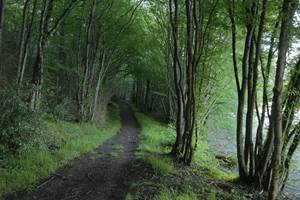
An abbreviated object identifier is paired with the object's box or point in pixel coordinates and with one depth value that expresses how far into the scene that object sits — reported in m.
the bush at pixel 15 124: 5.53
